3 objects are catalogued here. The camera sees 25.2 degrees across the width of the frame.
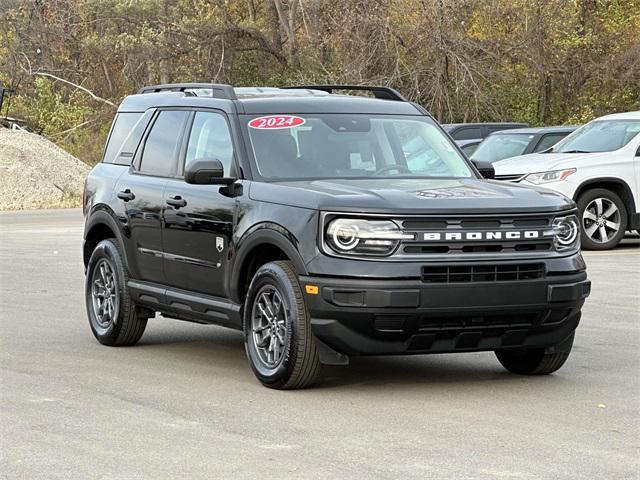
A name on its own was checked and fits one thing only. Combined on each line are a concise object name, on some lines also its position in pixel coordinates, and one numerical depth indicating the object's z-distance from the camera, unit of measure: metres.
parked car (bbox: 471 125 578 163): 23.17
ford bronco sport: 7.96
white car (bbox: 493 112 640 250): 18.62
